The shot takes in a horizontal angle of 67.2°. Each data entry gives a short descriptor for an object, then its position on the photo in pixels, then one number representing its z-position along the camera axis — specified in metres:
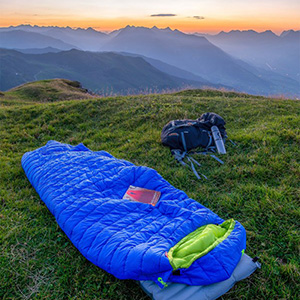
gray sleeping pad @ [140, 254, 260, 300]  2.18
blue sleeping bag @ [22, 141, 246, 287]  2.29
